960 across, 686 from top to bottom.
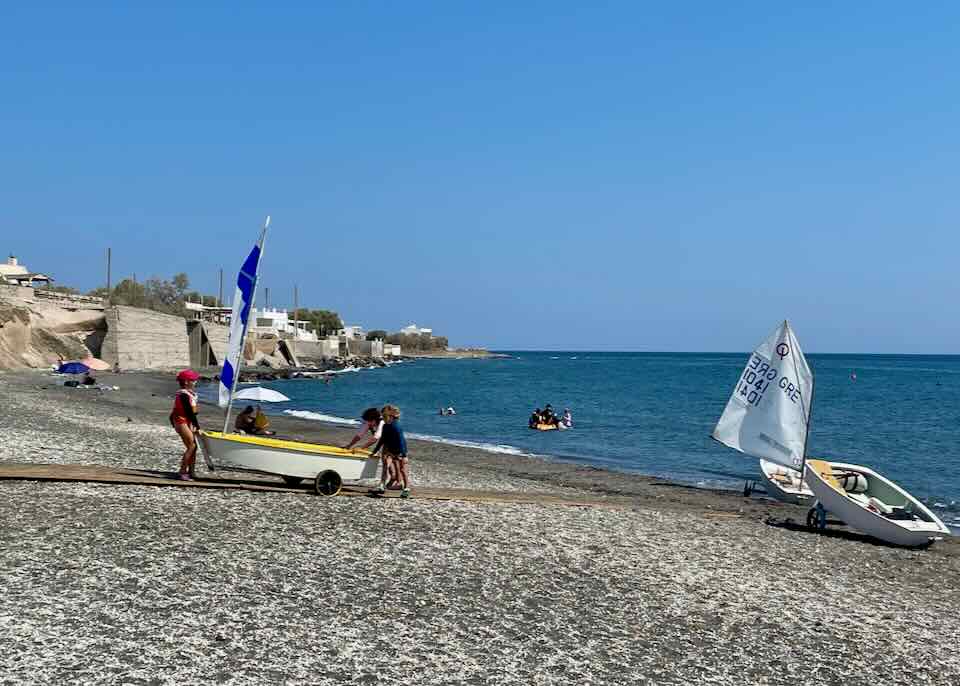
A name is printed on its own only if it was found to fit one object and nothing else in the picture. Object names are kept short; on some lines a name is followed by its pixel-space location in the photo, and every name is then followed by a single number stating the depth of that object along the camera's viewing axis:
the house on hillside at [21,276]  109.00
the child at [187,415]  15.74
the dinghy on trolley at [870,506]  17.94
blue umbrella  56.88
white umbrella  26.06
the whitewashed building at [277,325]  141.20
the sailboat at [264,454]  15.67
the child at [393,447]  16.92
